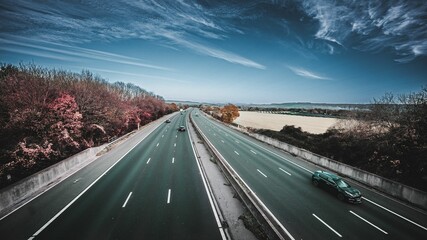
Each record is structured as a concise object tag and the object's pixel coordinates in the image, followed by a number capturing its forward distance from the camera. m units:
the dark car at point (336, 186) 15.34
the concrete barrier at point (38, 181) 13.14
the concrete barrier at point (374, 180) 15.28
